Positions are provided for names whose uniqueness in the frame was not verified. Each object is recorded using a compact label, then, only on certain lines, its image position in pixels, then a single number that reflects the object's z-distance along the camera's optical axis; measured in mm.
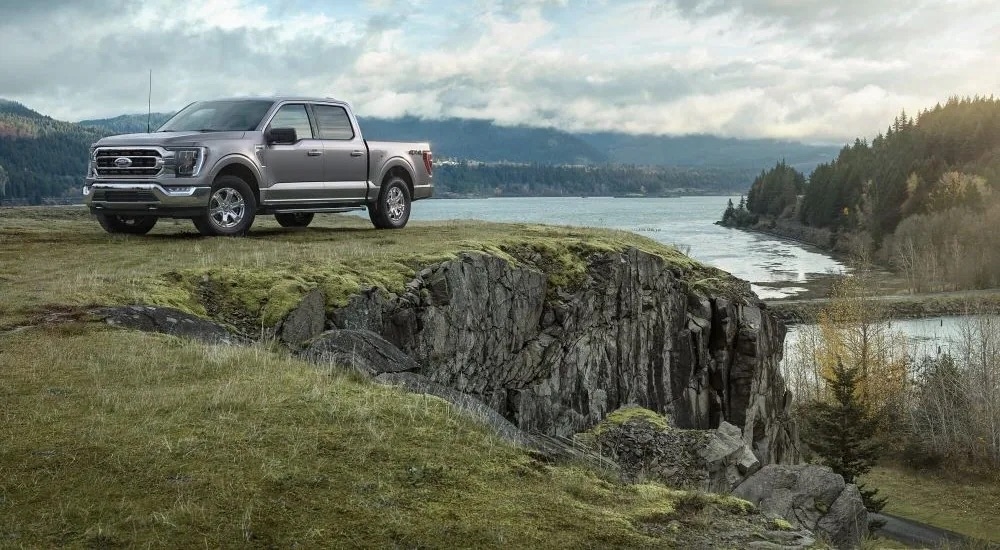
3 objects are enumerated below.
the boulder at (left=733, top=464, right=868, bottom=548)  16344
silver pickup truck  17203
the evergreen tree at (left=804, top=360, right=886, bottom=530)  43531
